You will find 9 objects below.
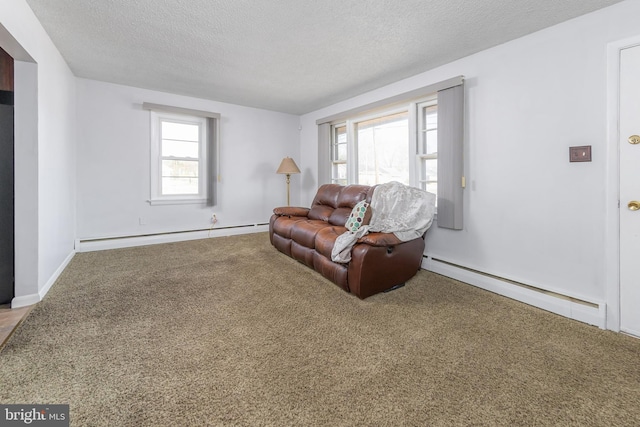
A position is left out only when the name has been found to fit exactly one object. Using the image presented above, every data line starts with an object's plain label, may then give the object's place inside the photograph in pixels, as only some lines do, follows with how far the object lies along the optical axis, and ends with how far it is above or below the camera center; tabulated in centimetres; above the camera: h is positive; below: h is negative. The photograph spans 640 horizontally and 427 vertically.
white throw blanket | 281 +4
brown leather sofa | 244 -34
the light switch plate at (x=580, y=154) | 213 +47
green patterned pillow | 280 -4
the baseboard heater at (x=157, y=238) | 393 -40
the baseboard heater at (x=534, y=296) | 208 -72
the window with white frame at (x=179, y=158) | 441 +93
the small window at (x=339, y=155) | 490 +106
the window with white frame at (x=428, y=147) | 336 +83
